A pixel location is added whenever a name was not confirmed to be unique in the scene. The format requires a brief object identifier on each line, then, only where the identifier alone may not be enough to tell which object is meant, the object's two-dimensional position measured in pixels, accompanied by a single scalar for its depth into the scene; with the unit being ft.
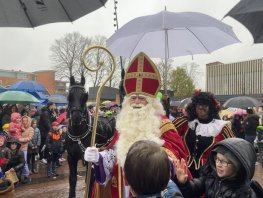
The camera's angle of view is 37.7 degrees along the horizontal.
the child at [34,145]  31.68
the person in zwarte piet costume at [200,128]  15.19
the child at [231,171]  8.62
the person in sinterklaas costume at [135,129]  11.55
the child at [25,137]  29.55
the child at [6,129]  28.45
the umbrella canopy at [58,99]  63.68
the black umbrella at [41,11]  11.04
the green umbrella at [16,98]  34.65
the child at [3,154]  22.21
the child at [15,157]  23.81
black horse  20.18
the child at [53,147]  31.78
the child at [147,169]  6.03
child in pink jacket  28.65
